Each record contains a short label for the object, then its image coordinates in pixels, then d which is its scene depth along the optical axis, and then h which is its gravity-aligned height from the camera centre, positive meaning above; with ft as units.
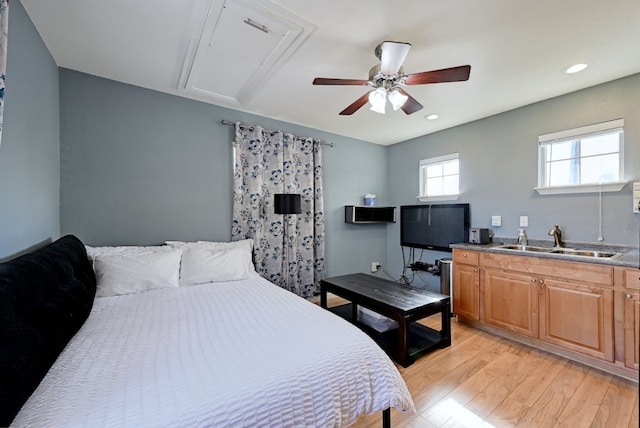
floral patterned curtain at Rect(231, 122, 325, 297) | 10.18 +0.41
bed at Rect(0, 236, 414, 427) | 2.83 -2.08
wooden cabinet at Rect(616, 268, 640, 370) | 6.09 -2.37
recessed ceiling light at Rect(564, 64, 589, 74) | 6.95 +4.00
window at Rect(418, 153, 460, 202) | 11.94 +1.76
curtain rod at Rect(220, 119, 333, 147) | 9.80 +3.52
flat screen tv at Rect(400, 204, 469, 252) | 11.22 -0.56
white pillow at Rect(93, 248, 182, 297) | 6.49 -1.51
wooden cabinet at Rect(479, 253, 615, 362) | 6.63 -2.55
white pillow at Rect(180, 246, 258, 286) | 7.67 -1.57
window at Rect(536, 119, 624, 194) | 7.78 +1.79
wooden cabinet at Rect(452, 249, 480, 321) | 9.20 -2.62
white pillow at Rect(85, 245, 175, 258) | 7.08 -1.02
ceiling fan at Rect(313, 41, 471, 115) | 5.37 +3.12
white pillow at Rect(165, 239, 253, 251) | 8.48 -1.01
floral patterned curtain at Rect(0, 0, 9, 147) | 3.34 +2.33
